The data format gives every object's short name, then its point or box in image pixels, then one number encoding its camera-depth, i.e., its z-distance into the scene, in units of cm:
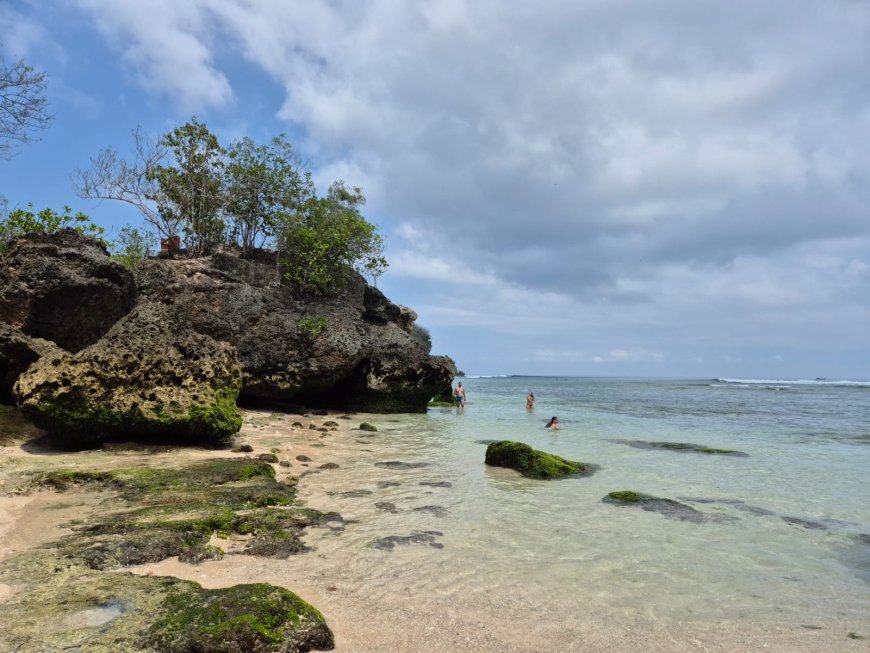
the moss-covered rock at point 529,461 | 1082
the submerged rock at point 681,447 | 1510
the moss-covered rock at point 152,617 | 348
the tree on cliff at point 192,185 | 2281
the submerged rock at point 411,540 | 626
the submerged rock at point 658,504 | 823
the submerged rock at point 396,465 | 1150
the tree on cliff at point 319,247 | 2388
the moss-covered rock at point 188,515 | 536
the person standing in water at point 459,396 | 3162
